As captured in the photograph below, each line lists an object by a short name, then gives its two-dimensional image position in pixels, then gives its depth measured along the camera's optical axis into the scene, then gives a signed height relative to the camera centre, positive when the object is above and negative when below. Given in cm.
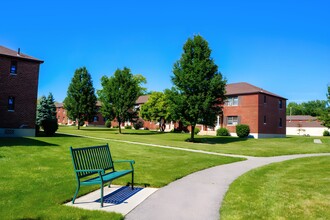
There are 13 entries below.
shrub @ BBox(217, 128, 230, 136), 4006 -65
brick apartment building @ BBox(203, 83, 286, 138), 3922 +262
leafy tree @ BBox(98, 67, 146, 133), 4141 +443
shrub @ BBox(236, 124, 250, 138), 3812 -37
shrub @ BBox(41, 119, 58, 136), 2477 -44
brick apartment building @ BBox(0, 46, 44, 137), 2280 +229
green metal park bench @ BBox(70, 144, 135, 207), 619 -106
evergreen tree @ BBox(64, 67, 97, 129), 4942 +431
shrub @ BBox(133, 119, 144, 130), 6016 +4
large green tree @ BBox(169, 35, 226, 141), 2711 +407
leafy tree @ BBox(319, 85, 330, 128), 2411 +114
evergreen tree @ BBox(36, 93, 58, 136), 2933 +133
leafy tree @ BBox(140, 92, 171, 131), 5116 +295
